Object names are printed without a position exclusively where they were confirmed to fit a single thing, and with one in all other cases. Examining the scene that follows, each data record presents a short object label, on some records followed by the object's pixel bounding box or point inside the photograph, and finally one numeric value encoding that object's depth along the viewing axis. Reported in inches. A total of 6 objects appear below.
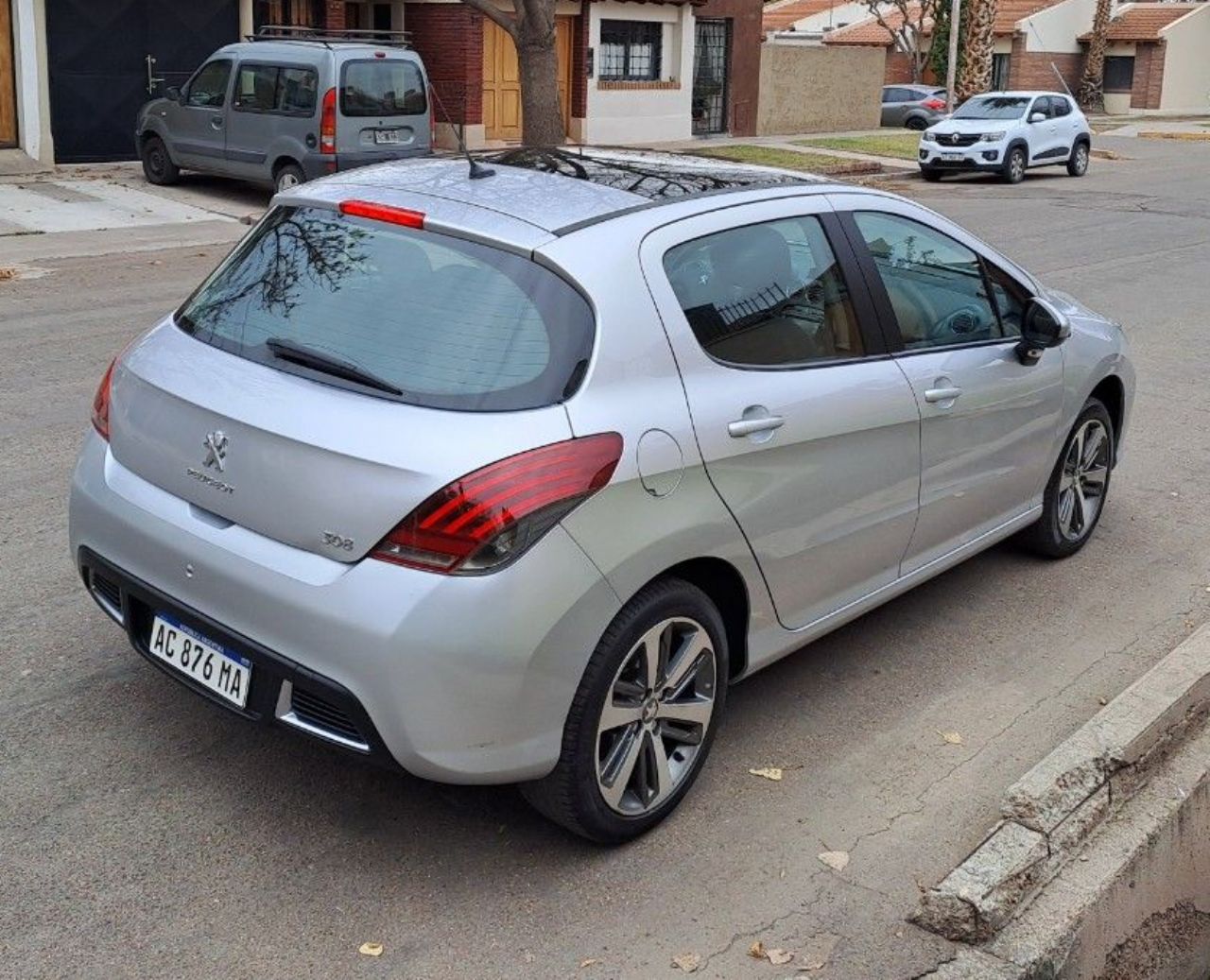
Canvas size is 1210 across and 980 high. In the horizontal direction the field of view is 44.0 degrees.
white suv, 1010.1
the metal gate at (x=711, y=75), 1206.9
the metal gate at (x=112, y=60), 792.9
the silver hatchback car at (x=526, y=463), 138.6
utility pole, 1325.0
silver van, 663.1
